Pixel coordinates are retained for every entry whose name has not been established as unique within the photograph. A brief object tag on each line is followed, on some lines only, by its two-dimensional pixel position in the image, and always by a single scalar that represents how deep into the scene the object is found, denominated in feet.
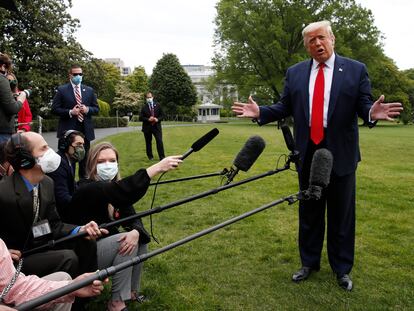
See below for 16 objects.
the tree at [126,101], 239.71
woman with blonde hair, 10.23
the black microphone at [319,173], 9.81
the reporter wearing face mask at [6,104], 16.11
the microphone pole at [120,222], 8.45
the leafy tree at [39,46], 95.81
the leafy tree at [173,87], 221.87
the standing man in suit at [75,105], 24.71
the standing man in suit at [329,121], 12.54
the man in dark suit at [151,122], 41.68
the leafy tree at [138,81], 272.51
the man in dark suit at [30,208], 9.13
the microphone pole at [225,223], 6.37
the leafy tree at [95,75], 114.96
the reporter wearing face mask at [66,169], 12.50
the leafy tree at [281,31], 141.38
